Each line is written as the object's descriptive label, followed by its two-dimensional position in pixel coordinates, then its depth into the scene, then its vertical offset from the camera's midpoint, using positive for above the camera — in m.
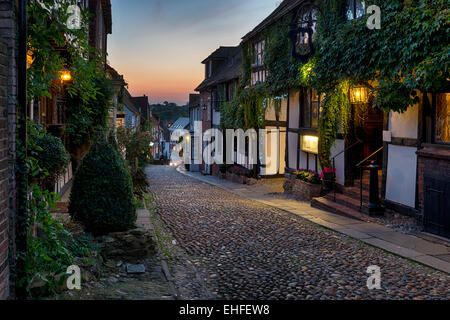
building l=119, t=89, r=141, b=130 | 41.85 +2.96
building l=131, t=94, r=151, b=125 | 57.12 +4.88
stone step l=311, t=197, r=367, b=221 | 10.70 -1.96
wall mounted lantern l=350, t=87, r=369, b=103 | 12.12 +1.38
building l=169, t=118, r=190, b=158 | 76.68 +2.82
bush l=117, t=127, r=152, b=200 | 14.24 -0.12
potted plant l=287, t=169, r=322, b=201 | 14.09 -1.60
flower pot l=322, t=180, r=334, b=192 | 13.74 -1.53
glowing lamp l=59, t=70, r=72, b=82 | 10.48 +1.62
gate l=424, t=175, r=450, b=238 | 8.26 -1.35
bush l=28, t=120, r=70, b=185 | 6.25 -0.27
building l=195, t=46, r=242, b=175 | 26.90 +3.82
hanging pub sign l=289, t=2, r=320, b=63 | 13.30 +3.68
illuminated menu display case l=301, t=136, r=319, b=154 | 15.20 -0.16
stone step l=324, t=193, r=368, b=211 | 11.43 -1.78
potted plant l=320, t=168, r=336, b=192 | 13.63 -1.28
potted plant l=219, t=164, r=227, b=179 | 25.90 -2.02
